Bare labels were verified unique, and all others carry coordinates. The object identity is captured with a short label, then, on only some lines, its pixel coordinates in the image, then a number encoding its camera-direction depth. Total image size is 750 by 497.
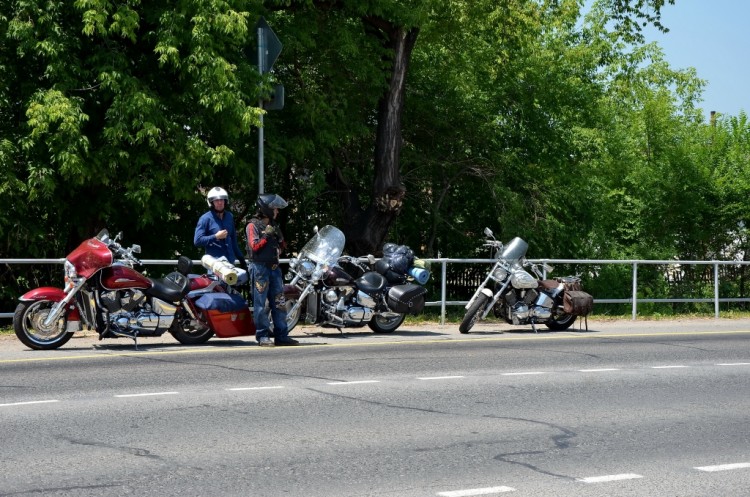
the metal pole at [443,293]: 18.39
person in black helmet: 14.47
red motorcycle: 13.54
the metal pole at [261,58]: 17.92
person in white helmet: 14.80
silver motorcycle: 17.28
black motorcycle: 15.62
